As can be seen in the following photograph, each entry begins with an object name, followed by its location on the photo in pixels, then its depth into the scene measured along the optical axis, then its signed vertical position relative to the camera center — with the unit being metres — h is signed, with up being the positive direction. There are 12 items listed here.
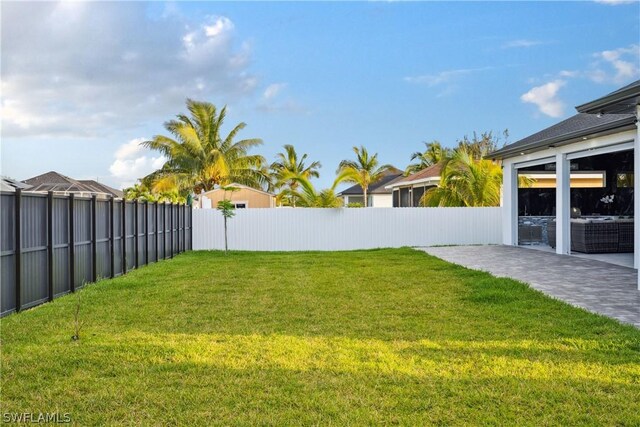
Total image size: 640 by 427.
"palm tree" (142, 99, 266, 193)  31.09 +3.53
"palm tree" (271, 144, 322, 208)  45.00 +4.15
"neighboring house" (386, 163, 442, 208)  25.93 +1.37
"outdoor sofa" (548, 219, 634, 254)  13.62 -0.63
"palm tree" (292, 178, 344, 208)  19.88 +0.61
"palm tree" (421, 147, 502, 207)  19.70 +1.09
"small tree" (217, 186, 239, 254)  18.81 +0.12
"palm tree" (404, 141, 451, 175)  42.66 +4.31
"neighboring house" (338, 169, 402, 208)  42.03 +1.43
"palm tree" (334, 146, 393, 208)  41.69 +3.72
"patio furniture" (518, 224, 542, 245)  17.09 -0.73
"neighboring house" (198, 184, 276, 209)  27.77 +0.86
